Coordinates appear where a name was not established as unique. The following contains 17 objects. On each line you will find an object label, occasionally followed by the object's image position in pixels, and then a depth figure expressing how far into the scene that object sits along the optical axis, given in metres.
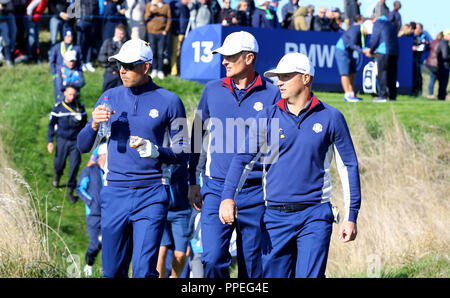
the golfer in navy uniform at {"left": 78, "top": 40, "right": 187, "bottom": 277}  7.89
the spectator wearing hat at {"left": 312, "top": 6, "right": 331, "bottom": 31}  22.66
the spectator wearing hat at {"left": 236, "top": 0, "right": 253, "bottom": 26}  20.66
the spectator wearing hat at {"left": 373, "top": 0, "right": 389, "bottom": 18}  19.61
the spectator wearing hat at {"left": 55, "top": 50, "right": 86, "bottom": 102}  17.52
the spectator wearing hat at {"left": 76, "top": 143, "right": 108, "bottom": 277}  12.35
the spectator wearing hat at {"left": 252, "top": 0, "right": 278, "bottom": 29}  21.09
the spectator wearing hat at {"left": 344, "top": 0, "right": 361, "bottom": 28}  22.78
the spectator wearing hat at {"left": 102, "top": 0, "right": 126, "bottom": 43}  20.78
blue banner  19.83
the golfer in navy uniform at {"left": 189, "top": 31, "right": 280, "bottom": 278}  8.02
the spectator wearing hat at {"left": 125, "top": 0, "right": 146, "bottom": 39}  20.34
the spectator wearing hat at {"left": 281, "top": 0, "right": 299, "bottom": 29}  23.02
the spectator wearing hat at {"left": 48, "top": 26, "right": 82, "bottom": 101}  17.78
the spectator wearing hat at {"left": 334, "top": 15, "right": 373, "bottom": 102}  18.97
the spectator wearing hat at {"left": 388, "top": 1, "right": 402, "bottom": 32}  21.98
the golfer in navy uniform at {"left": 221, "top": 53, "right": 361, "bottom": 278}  7.27
